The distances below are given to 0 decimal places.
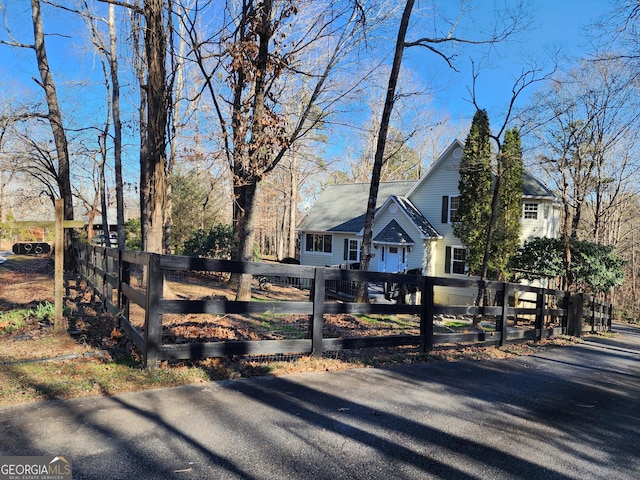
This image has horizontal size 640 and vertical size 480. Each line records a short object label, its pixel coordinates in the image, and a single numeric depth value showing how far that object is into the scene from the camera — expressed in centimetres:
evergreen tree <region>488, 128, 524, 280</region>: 2011
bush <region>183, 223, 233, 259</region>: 1988
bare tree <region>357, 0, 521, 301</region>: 1225
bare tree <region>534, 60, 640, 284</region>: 1653
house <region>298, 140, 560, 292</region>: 2208
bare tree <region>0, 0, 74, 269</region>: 1588
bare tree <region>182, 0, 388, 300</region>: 855
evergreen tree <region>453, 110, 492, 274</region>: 2064
